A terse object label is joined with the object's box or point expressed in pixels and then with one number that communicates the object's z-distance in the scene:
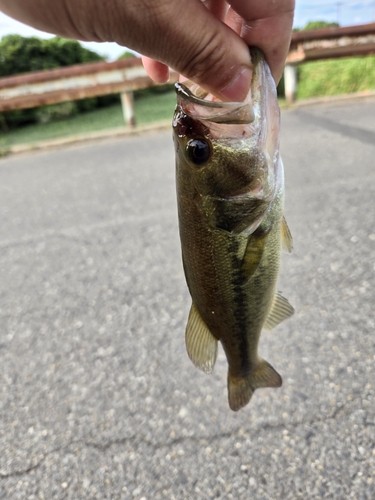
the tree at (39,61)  13.40
